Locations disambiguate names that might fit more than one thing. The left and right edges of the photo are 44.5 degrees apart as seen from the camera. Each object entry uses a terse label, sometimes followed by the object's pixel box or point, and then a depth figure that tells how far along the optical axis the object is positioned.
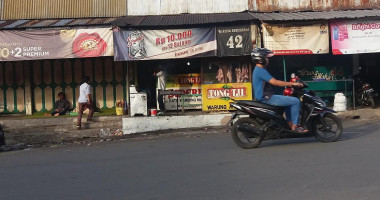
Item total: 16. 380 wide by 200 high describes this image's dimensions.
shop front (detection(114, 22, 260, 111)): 12.94
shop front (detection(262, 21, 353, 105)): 14.66
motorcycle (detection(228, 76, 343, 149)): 7.77
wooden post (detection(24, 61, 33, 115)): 15.18
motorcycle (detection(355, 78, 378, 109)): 14.04
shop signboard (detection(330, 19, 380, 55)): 13.16
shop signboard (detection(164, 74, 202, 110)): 14.50
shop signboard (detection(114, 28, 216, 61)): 12.88
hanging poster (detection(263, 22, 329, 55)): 12.99
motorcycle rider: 7.71
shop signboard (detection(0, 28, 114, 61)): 12.97
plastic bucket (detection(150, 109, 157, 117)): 13.21
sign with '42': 12.95
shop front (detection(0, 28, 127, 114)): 15.35
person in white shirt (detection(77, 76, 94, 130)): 13.20
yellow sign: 14.03
